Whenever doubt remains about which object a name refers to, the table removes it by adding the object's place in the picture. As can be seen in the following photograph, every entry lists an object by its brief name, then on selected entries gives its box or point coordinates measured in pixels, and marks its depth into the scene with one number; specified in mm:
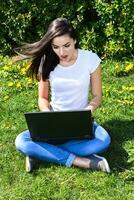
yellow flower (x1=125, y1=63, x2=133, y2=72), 7203
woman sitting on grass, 5113
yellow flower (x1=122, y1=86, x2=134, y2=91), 6616
